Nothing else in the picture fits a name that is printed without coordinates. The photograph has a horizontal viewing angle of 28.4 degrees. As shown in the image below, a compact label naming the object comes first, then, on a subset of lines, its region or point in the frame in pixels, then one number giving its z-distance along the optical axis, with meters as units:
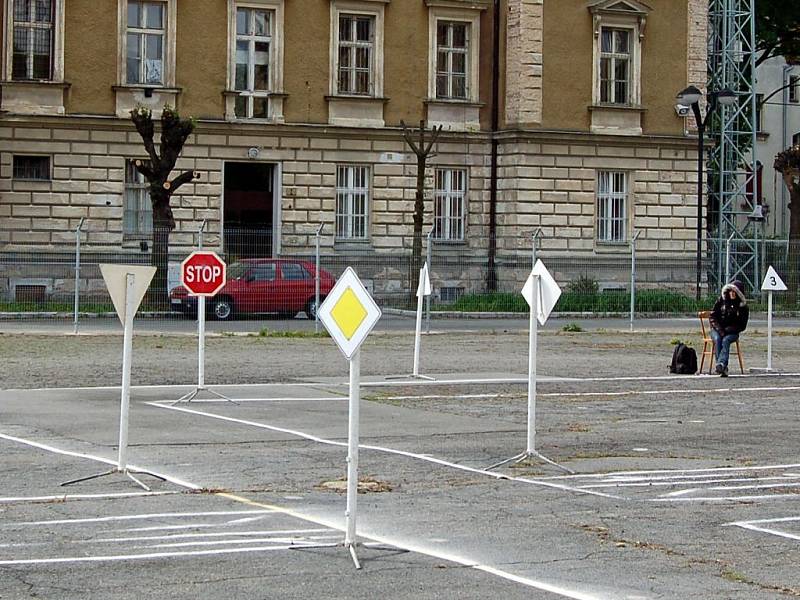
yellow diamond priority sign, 10.98
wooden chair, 26.83
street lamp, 44.09
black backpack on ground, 26.38
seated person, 26.02
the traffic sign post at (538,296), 15.94
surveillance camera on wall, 49.75
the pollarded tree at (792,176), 52.72
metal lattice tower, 52.03
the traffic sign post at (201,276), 20.77
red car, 35.94
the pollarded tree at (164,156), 38.97
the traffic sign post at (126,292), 14.23
